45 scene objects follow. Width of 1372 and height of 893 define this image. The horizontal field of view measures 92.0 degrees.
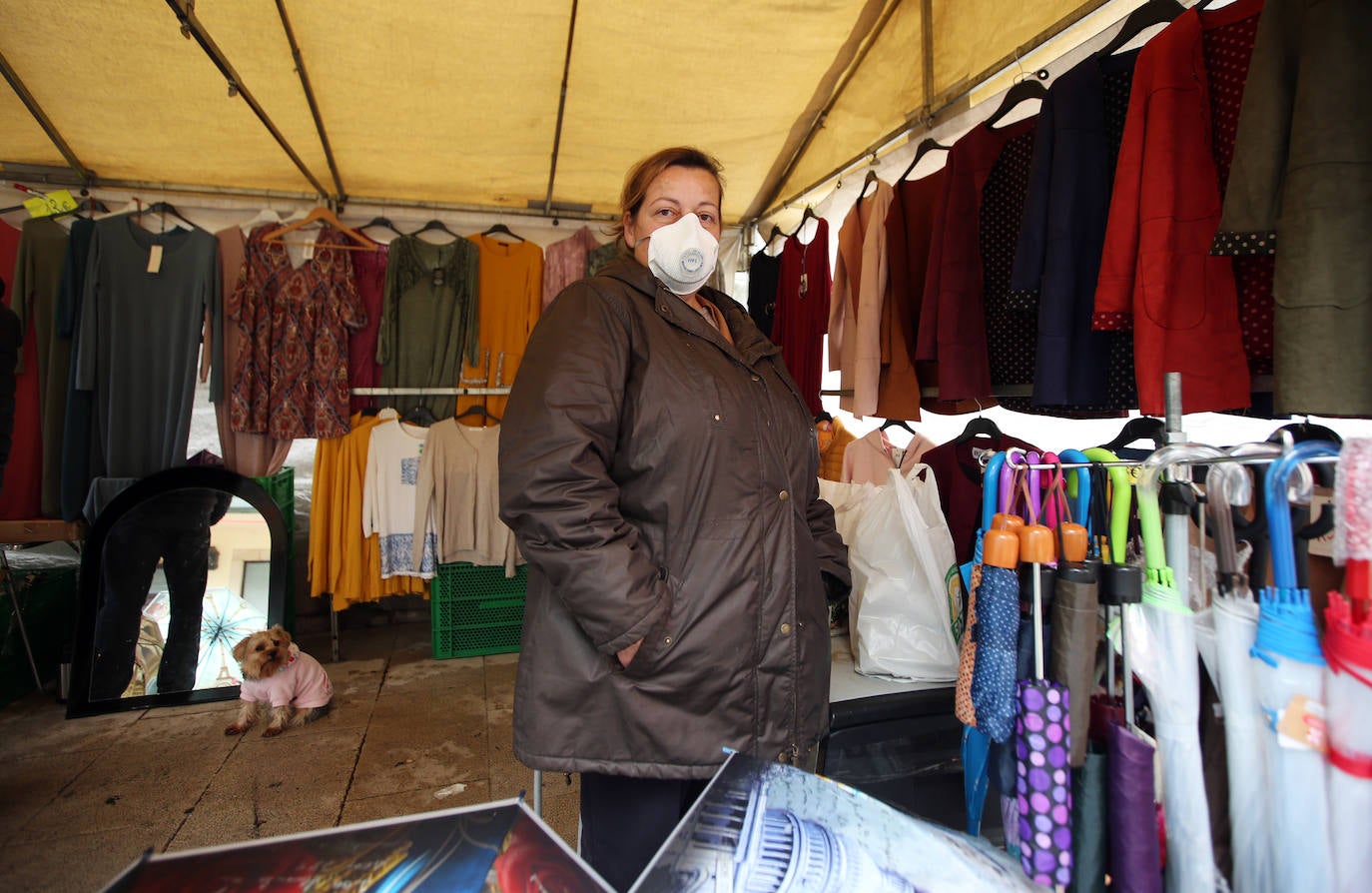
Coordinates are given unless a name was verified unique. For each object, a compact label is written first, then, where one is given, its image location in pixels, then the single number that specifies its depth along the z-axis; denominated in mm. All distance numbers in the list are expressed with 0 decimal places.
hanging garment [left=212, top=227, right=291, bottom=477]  3812
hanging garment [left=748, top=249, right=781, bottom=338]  4047
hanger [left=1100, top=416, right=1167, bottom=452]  1887
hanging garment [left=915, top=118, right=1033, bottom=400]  2100
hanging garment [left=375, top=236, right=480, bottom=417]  4109
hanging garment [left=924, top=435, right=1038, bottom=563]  2139
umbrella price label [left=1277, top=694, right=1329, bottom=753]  705
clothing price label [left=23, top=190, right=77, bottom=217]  3484
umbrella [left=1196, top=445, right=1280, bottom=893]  778
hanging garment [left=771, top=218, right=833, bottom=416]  3357
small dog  3039
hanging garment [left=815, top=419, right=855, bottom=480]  3283
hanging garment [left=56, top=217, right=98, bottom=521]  3475
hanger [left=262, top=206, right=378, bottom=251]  3844
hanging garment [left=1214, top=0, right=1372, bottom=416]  1095
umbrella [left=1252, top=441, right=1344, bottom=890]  707
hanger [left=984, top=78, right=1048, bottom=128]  1959
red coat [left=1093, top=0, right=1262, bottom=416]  1395
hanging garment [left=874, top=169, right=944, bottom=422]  2523
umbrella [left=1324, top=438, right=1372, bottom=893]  664
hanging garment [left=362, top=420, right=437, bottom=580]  3932
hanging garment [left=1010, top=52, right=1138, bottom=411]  1685
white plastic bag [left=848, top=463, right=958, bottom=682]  1707
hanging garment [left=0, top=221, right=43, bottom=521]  3516
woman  1129
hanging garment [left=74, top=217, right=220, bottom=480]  3535
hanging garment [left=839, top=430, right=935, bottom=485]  2855
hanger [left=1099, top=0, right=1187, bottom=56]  1572
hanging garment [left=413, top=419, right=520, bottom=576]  3885
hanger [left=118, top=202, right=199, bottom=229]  3750
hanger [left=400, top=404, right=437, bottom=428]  4160
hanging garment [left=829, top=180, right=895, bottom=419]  2660
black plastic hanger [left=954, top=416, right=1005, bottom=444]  2189
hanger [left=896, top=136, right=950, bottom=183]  2531
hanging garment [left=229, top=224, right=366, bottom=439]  3795
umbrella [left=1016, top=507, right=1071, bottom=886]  870
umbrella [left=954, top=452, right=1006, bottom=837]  1112
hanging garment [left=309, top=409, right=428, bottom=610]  3938
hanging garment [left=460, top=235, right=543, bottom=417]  4238
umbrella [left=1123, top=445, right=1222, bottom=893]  822
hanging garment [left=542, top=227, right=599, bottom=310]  4324
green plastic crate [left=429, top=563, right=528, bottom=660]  4020
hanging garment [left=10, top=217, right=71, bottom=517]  3516
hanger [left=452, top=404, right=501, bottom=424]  4227
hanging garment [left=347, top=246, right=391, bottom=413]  4113
